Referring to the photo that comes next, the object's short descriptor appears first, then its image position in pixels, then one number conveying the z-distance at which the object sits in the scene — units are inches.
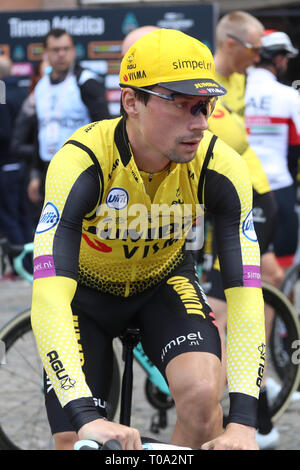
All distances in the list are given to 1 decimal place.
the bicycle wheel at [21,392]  317.7
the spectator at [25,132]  634.0
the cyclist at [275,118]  438.6
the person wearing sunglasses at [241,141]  345.1
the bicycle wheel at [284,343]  367.2
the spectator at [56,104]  527.8
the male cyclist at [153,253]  203.9
